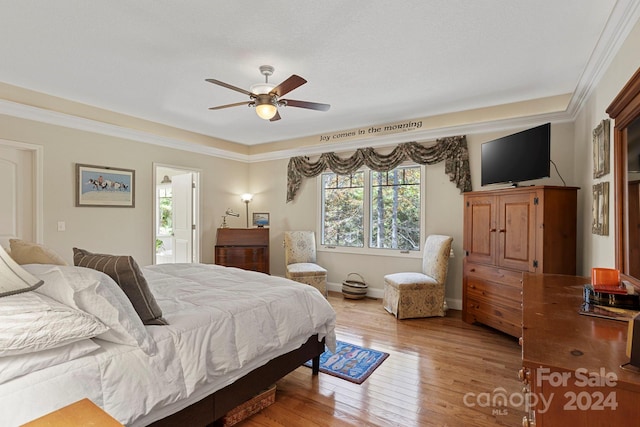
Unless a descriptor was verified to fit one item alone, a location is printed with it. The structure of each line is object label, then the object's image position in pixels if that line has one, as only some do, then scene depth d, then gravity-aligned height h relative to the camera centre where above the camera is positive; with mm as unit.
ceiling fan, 2777 +1031
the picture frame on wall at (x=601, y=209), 2305 +42
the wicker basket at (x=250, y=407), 1945 -1247
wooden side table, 814 -541
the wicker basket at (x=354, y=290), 4879 -1171
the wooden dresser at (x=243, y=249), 5309 -597
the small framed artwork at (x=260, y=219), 5996 -112
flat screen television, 3154 +615
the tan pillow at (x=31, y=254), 1938 -259
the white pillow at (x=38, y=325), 1125 -423
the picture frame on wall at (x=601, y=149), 2305 +496
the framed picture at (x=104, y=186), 4020 +352
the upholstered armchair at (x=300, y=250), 5176 -623
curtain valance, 4238 +801
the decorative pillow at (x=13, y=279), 1345 -294
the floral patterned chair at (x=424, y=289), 3953 -948
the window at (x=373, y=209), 4770 +72
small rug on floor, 2588 -1300
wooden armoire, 3059 -312
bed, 1188 -651
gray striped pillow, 1627 -367
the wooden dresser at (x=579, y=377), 774 -408
